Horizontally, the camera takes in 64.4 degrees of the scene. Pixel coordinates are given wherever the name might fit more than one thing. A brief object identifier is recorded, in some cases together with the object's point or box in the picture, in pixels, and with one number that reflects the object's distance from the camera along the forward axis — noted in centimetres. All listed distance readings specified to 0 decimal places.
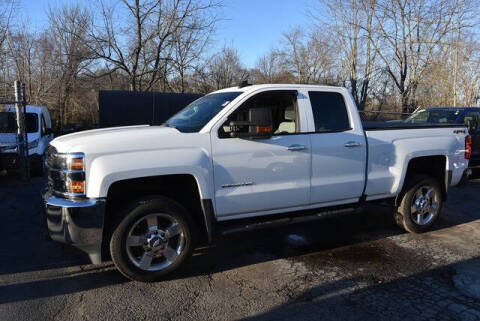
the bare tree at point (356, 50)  2381
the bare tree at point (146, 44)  2005
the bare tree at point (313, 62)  2864
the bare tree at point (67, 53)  2105
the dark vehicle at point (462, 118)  1016
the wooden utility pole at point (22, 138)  941
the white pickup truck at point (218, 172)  359
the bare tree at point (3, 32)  1427
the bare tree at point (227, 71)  3140
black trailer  1320
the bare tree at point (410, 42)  2255
